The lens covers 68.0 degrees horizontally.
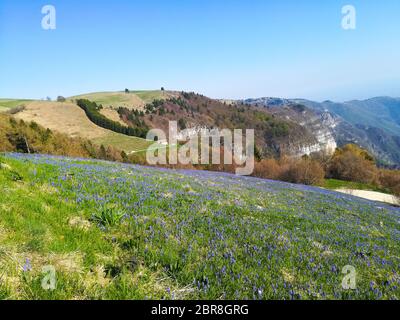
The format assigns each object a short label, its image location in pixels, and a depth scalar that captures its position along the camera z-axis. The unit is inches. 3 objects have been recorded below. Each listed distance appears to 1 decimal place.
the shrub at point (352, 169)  3223.4
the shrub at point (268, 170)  2883.9
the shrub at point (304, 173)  2659.9
